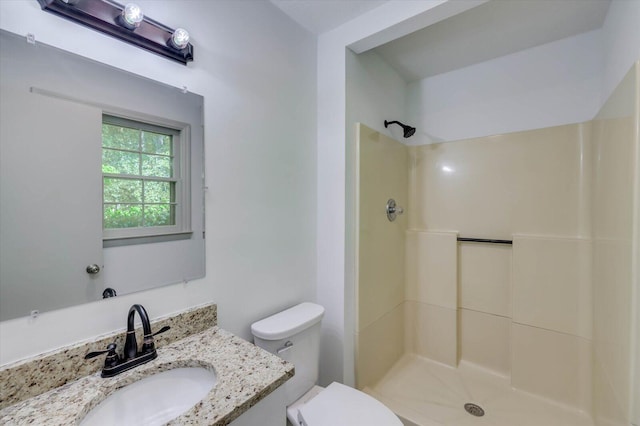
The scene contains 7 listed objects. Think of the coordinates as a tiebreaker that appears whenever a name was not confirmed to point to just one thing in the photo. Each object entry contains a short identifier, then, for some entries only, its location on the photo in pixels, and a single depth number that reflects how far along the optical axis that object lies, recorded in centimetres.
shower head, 204
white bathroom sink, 83
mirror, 78
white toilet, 124
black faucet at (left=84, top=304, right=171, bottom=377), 89
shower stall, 165
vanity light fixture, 86
